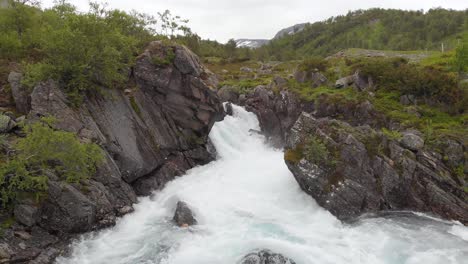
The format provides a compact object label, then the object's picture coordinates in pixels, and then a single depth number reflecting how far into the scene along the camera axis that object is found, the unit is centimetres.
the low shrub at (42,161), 1923
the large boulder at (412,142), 2873
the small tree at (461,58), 3947
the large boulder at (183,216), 2448
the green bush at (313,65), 4810
